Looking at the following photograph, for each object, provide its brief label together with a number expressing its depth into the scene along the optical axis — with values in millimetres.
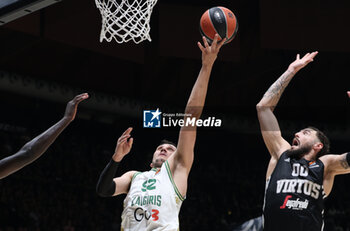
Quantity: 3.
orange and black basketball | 8964
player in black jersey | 7553
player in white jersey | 8198
